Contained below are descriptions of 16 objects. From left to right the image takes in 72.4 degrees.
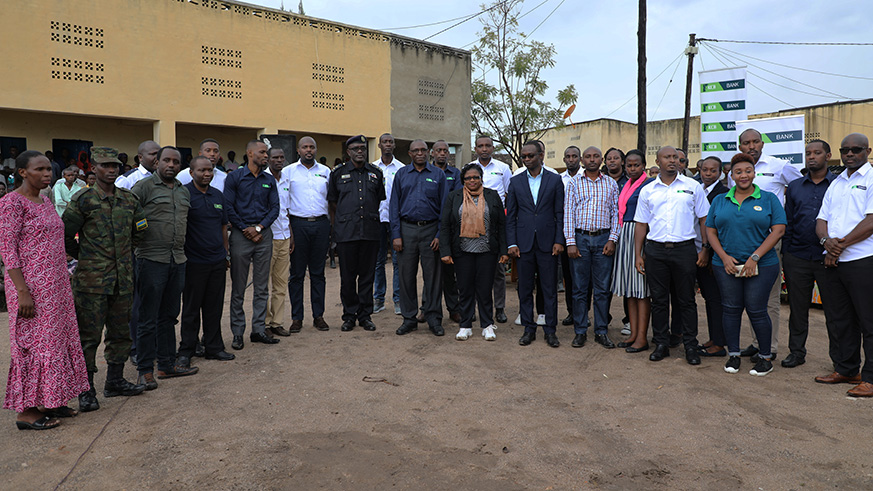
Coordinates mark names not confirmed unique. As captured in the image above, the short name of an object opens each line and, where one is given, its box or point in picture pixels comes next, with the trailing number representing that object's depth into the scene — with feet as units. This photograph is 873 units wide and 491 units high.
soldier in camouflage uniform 15.46
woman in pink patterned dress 13.76
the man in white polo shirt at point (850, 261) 16.98
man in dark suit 22.02
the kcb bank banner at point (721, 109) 40.88
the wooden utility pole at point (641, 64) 47.80
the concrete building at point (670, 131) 92.63
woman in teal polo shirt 18.43
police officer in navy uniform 24.06
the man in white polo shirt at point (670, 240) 19.53
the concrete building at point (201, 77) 47.88
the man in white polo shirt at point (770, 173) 20.75
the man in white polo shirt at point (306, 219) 23.86
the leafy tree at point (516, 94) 56.95
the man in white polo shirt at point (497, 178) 26.51
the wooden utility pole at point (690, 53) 63.77
